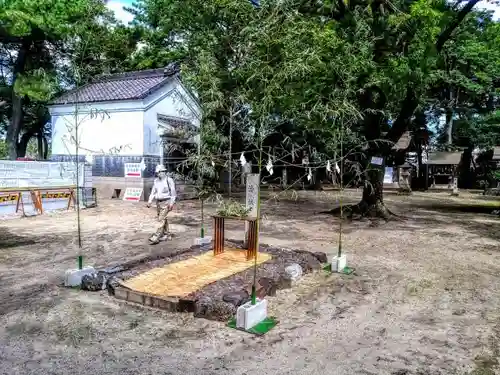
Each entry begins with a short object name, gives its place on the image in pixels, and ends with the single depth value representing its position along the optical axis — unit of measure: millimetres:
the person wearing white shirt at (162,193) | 9961
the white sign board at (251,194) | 7668
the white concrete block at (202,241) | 9225
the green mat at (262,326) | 5016
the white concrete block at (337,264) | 7719
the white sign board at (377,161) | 14688
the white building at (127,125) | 19172
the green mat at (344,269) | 7723
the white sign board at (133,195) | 18734
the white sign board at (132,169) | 19028
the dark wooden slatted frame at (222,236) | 7848
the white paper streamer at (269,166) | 6081
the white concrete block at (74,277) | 6674
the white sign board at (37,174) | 13992
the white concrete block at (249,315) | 5047
